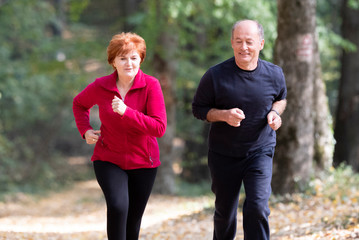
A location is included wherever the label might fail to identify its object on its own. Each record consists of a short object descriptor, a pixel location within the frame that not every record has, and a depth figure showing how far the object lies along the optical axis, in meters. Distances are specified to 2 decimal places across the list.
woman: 8.50
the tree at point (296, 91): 15.84
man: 8.57
